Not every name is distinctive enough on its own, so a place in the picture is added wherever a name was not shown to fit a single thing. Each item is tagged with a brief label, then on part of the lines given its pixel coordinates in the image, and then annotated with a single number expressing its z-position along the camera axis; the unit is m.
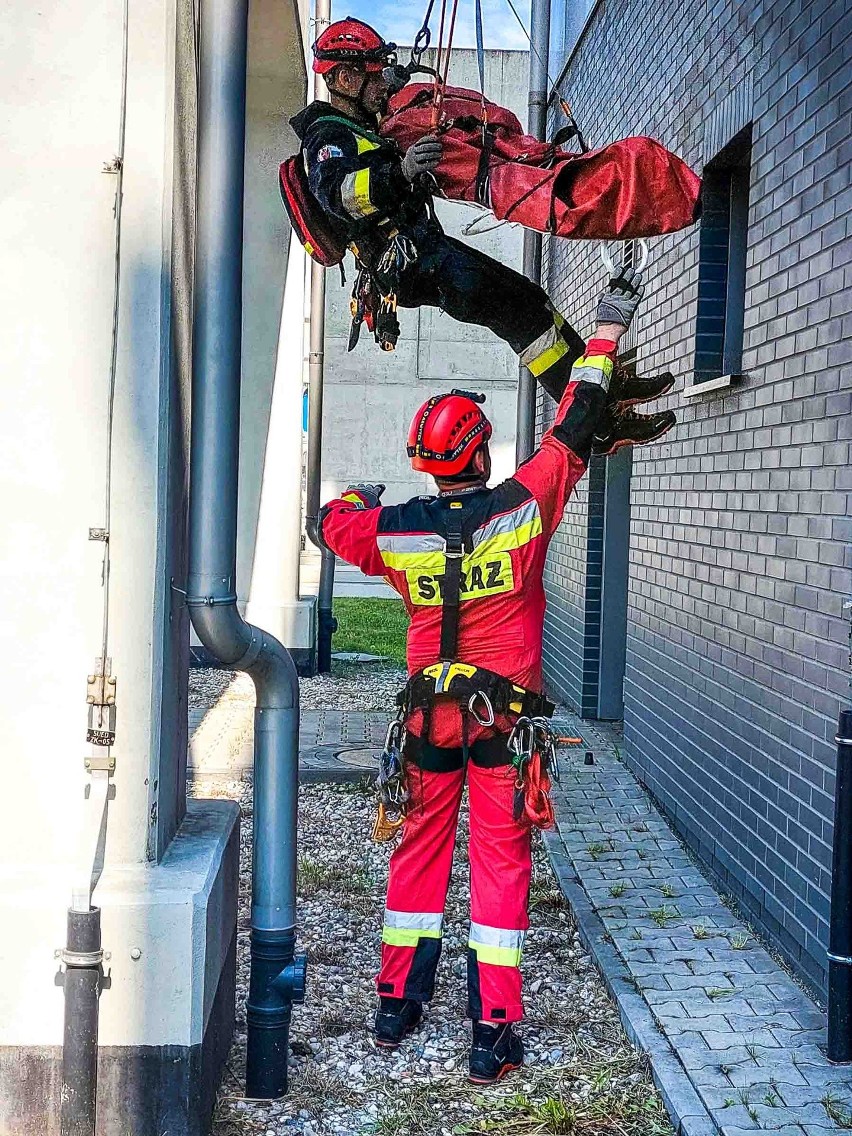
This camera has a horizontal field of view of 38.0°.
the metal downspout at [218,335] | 3.43
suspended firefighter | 3.50
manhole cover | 8.33
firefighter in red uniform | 4.11
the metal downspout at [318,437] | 11.98
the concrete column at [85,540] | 3.29
